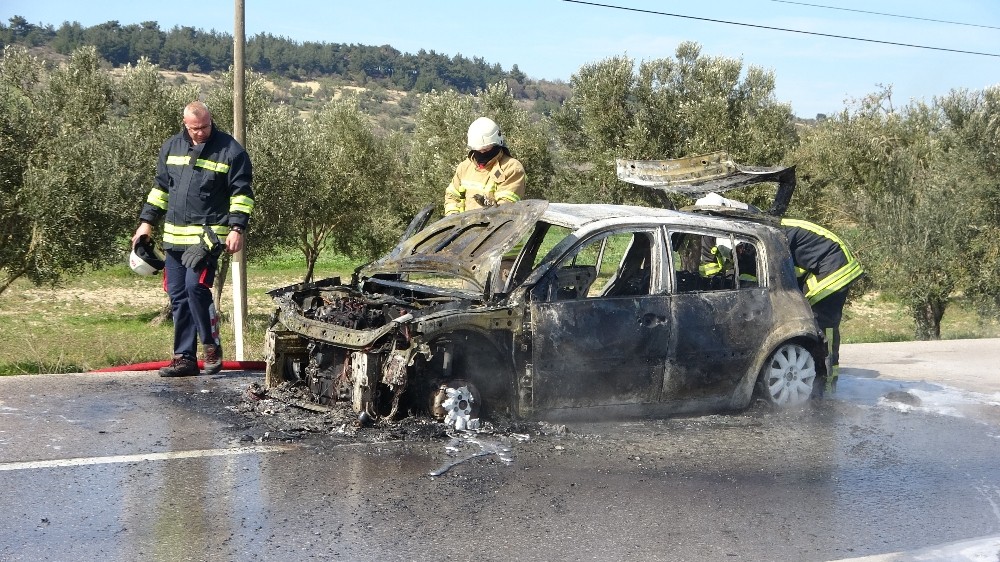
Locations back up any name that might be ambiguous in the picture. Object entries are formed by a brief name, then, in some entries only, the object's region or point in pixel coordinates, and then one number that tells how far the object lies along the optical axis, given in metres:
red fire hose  8.58
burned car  6.44
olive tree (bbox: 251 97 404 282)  22.62
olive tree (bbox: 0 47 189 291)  17.00
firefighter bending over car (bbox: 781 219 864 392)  8.14
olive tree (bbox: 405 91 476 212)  27.20
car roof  7.12
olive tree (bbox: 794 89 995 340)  24.27
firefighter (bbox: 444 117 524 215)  8.67
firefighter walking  7.96
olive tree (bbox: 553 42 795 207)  25.05
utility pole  10.39
